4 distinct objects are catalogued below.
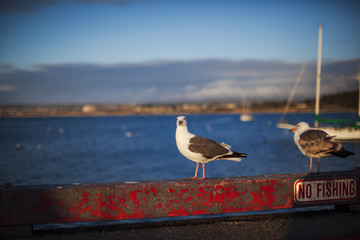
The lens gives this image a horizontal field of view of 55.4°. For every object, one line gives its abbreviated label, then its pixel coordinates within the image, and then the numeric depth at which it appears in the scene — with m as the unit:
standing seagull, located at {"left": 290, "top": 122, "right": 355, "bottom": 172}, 5.80
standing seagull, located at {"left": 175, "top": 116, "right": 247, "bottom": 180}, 5.41
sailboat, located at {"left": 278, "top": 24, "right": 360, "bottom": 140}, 32.42
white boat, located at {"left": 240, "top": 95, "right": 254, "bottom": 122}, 130.38
